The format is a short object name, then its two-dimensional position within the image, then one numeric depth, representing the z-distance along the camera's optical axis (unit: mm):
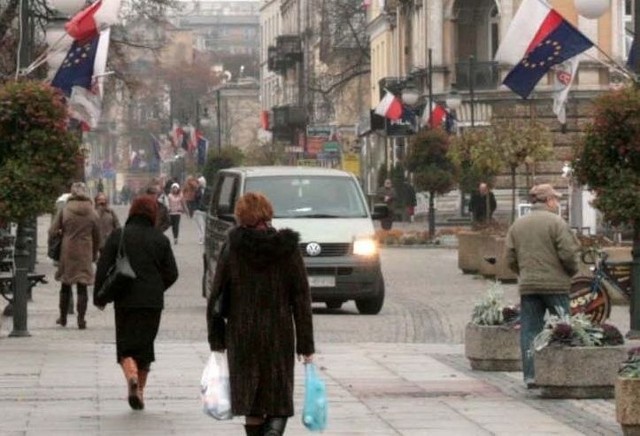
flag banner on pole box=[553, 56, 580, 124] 30062
